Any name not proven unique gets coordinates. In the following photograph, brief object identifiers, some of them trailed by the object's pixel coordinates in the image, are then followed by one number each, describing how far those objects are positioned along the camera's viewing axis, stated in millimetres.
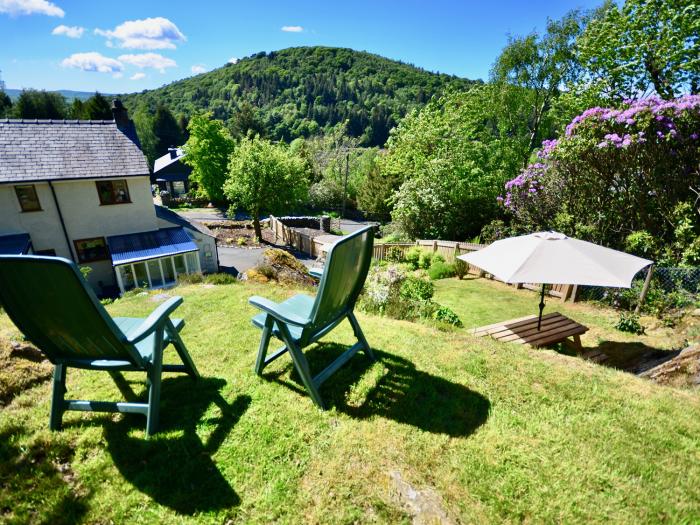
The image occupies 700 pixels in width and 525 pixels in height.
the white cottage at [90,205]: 13500
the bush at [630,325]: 6926
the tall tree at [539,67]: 17109
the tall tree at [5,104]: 46938
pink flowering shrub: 8852
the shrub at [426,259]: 14274
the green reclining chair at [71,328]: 2146
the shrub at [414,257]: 14861
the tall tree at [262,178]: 22516
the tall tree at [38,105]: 48616
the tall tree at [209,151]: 31422
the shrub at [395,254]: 15677
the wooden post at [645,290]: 7705
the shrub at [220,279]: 8141
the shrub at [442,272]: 12883
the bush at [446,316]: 6812
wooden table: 5438
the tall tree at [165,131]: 67250
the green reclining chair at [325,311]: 2783
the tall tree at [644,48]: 10883
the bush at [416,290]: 7973
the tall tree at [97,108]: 48062
